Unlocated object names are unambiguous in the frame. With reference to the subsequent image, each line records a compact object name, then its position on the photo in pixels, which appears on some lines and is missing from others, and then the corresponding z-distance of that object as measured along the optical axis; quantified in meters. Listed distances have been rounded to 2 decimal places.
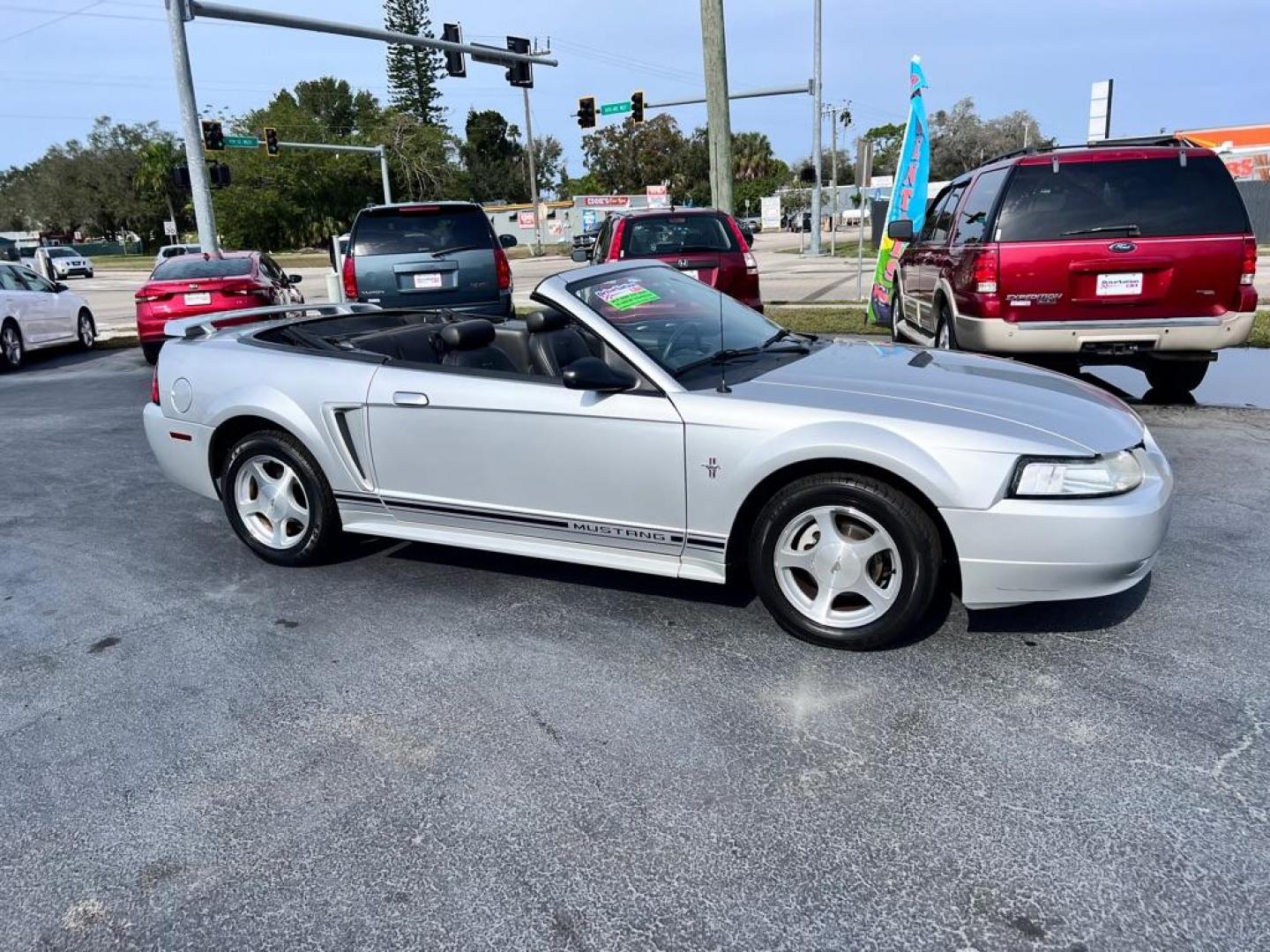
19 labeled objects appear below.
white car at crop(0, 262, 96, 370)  12.99
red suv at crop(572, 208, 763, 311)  10.23
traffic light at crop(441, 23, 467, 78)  22.61
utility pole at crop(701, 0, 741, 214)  14.35
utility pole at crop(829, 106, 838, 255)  42.87
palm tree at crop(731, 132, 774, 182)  112.52
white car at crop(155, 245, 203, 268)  39.46
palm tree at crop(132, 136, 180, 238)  79.56
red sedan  12.44
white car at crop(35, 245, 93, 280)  46.32
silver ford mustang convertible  3.24
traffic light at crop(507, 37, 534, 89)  24.27
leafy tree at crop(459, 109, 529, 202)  101.38
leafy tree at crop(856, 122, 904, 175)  101.39
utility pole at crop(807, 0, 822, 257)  31.95
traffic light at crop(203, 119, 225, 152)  22.86
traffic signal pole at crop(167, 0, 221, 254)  17.33
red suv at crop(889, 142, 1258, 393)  6.59
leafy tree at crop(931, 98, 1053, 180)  80.38
